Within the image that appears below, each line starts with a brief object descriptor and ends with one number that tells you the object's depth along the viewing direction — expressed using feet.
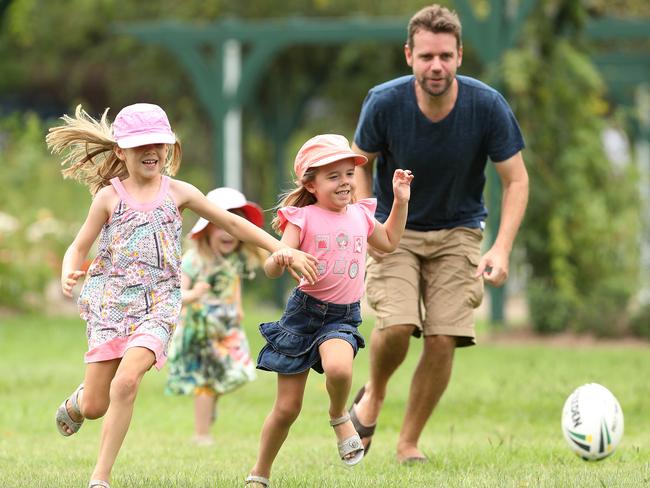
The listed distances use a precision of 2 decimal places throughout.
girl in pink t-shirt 38.47
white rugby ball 42.55
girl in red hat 55.77
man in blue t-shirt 44.42
